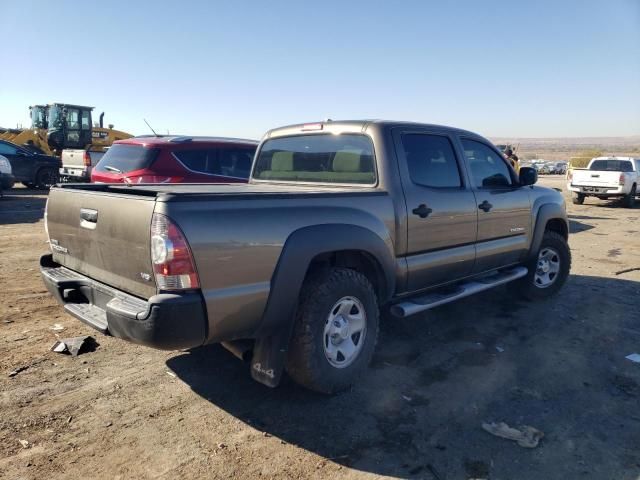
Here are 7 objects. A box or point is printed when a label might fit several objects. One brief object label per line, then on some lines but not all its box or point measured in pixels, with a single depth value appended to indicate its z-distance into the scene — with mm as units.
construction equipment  21953
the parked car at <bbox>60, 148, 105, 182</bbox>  15609
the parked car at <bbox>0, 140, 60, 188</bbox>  16922
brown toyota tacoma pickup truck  2713
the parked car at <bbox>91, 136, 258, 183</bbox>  7488
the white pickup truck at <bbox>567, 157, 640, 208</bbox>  17094
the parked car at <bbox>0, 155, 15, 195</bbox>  13539
